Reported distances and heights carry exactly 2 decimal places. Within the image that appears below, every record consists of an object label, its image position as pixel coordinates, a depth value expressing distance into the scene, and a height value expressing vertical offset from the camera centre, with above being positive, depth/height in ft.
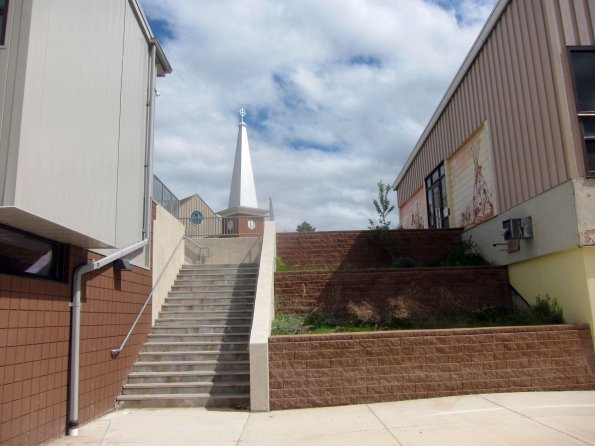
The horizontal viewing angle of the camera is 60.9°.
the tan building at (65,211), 16.55 +3.96
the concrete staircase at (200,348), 26.27 -2.20
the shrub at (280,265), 38.78 +3.26
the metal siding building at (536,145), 26.25 +9.36
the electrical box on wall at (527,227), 30.09 +4.24
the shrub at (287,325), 28.97 -1.01
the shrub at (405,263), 37.60 +2.94
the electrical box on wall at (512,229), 30.96 +4.31
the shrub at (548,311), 27.61 -0.69
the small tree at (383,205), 64.98 +12.66
